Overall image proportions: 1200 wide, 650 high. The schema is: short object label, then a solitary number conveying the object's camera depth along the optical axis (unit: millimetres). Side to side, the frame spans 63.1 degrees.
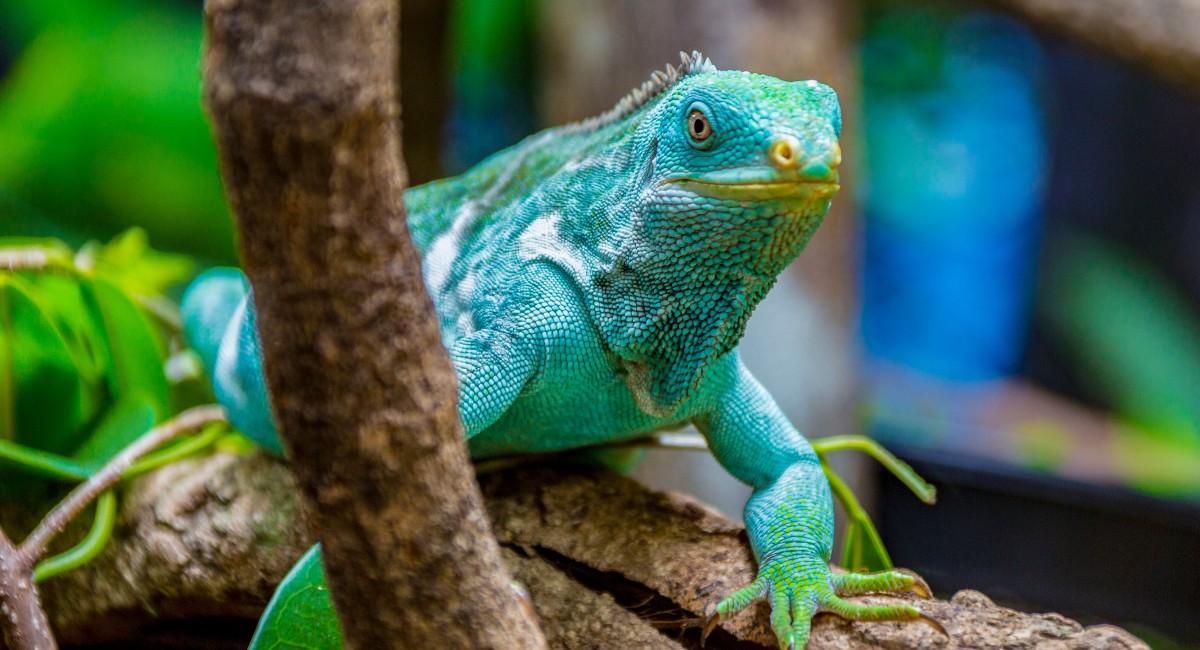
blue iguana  1535
